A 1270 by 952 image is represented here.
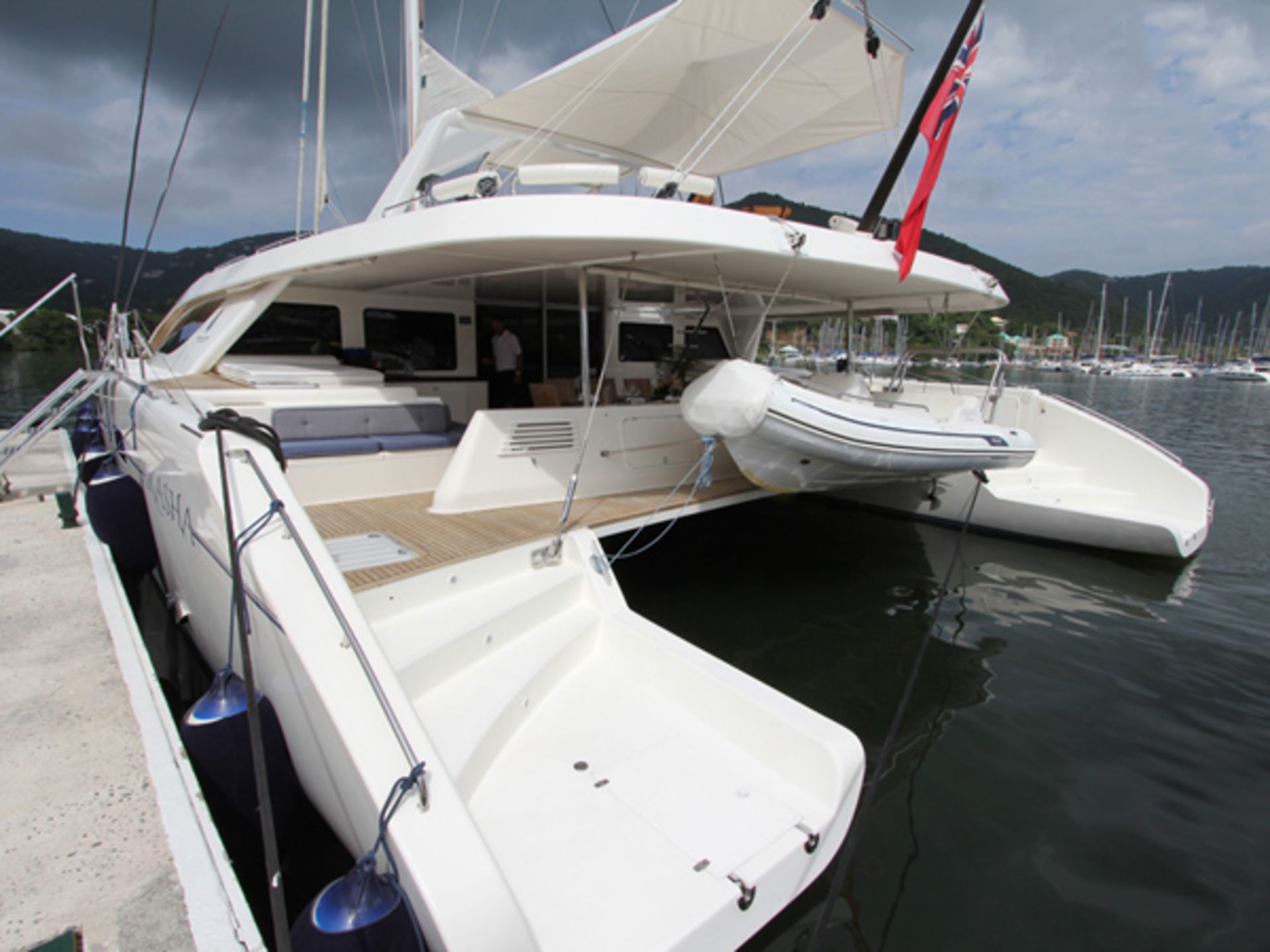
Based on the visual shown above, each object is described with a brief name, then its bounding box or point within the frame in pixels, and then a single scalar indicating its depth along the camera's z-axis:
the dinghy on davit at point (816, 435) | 4.10
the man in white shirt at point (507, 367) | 6.81
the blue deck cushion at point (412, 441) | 4.81
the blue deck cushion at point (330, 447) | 4.40
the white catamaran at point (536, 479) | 1.94
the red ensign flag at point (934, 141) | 4.63
